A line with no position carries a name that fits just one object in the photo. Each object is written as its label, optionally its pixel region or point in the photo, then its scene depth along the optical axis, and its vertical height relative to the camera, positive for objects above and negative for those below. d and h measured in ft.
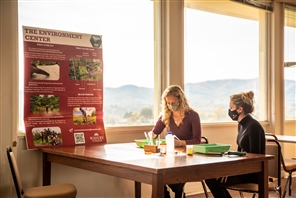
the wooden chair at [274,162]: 12.73 -2.12
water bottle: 10.91 -1.34
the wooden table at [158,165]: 8.55 -1.64
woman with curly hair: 13.33 -0.76
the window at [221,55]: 18.06 +1.76
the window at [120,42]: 14.21 +1.97
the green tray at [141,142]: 12.75 -1.51
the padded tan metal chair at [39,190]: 10.80 -2.58
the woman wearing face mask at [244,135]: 11.34 -1.16
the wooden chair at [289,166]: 15.15 -2.69
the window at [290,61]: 22.17 +1.71
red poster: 12.86 +0.19
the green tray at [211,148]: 10.68 -1.43
